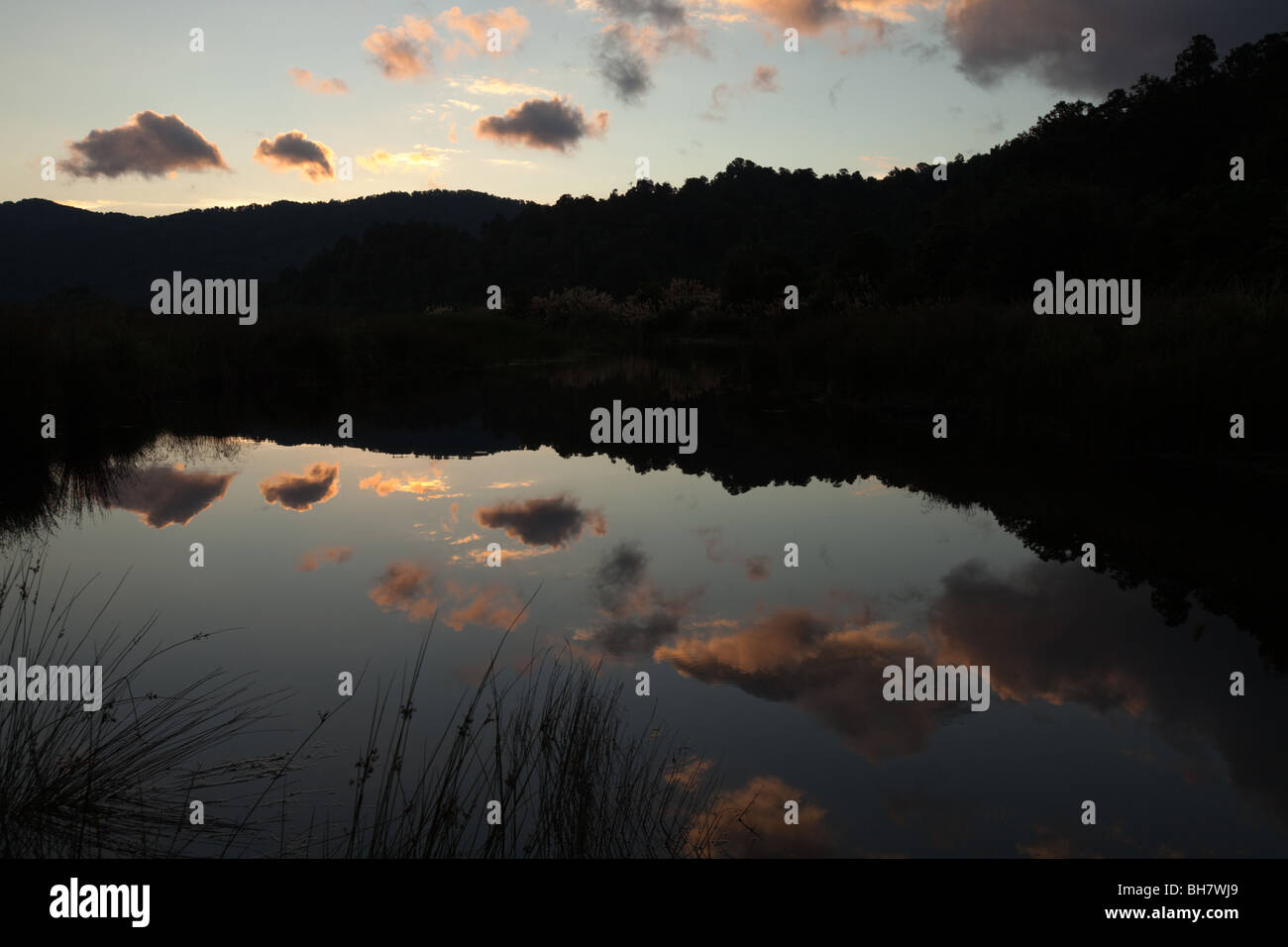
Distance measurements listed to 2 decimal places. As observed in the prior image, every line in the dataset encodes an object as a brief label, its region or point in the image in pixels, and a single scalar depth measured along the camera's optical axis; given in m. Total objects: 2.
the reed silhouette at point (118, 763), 3.47
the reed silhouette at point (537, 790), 3.48
